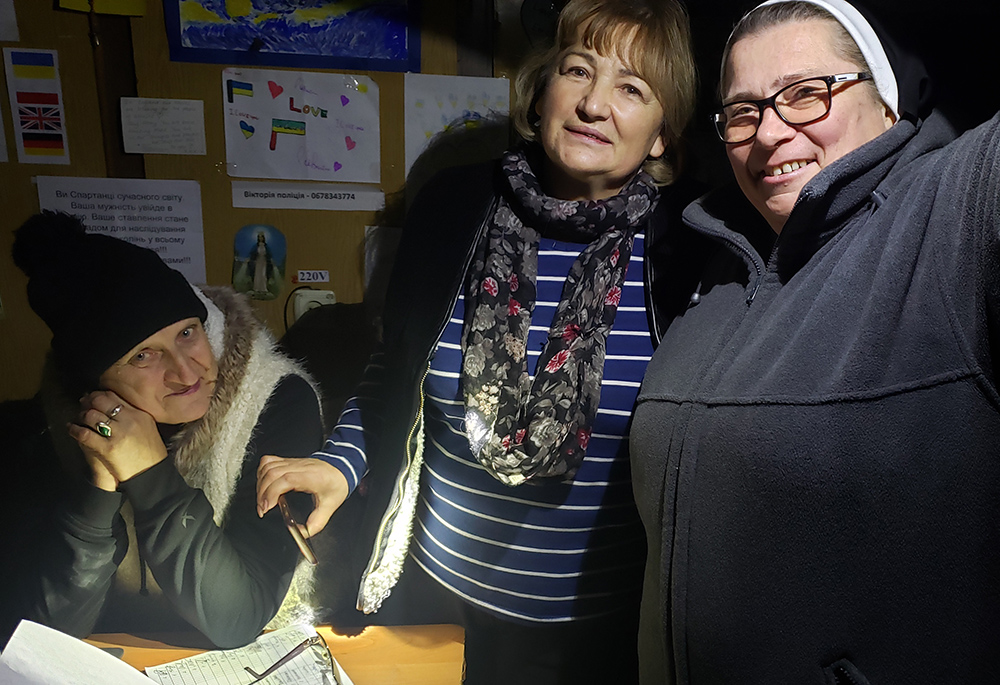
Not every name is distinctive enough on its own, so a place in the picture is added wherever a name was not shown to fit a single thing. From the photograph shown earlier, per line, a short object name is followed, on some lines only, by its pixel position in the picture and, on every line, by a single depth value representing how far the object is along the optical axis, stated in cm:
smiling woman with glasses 76
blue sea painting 122
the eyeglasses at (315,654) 142
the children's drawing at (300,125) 125
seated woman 129
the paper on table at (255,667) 140
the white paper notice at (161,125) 123
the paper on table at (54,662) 136
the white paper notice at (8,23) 118
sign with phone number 129
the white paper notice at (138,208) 125
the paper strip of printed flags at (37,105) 120
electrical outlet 136
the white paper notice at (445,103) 129
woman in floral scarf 118
